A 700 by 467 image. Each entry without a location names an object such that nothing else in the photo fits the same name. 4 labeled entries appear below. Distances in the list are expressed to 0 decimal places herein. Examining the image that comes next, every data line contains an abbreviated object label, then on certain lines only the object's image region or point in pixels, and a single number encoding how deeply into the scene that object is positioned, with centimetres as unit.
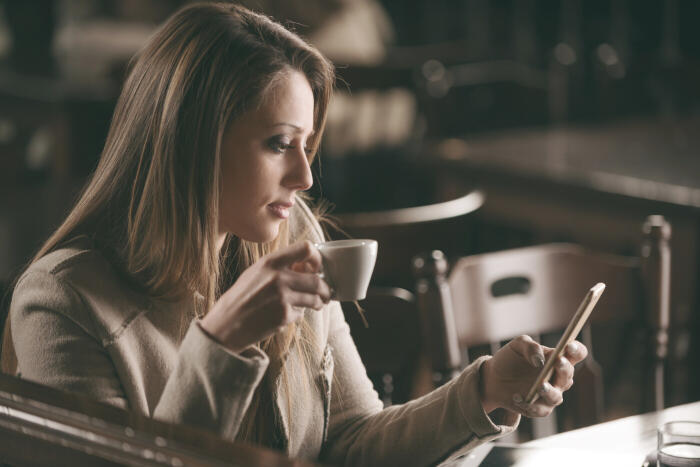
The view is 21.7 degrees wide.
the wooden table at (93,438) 146
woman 178
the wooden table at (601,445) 181
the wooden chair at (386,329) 219
